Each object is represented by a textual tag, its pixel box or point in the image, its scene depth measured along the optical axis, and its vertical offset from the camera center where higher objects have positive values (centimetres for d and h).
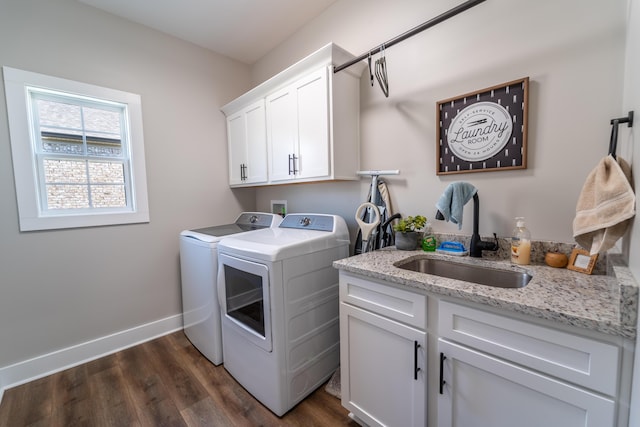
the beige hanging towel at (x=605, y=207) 80 -6
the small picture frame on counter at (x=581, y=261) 105 -30
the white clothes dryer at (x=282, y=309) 146 -72
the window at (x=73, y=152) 179 +38
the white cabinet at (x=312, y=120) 177 +58
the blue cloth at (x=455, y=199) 133 -4
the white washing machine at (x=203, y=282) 190 -69
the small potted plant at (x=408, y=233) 156 -25
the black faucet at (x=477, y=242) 135 -27
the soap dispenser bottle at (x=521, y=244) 121 -26
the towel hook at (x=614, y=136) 96 +20
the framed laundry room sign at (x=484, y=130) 127 +34
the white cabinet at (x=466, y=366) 71 -62
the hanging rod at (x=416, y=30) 111 +83
